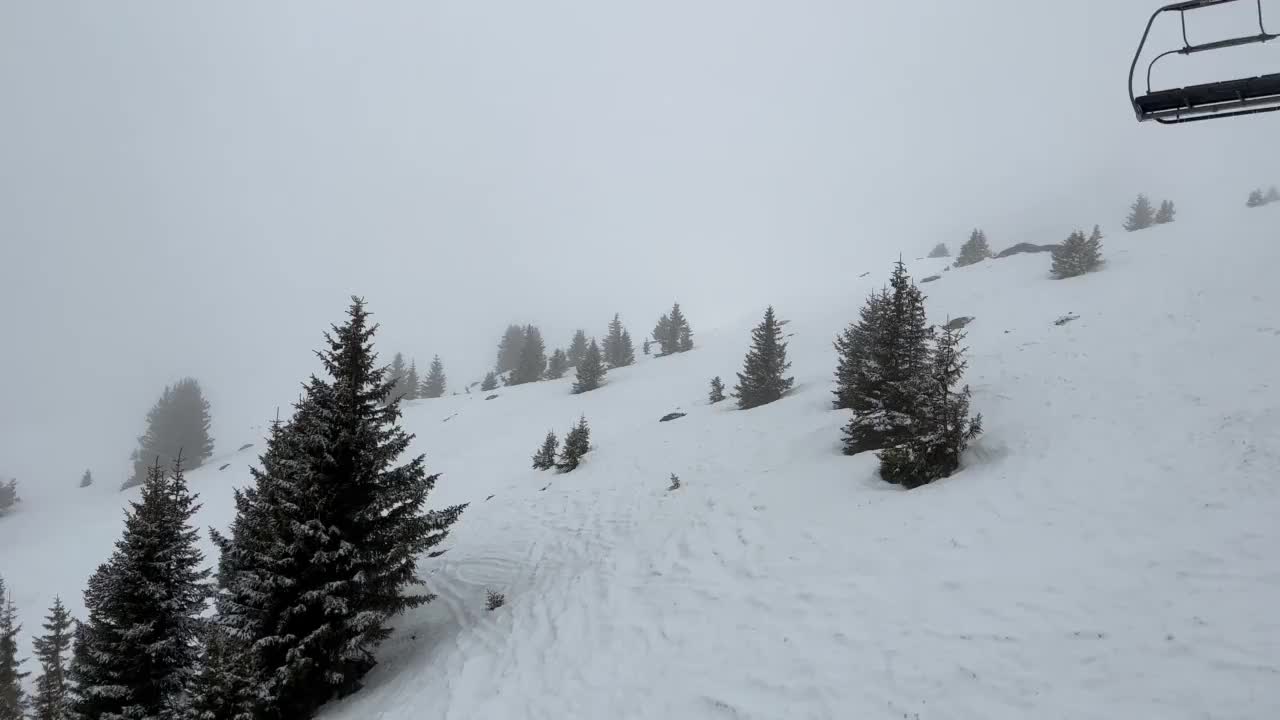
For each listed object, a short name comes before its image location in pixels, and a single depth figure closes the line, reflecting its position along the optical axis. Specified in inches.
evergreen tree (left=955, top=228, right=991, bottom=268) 2263.8
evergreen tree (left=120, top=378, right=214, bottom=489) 1929.1
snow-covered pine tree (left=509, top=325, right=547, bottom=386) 2170.3
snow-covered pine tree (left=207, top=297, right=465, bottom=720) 360.8
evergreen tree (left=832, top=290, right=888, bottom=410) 599.2
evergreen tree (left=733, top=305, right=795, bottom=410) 1099.9
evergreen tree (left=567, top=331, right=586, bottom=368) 2421.3
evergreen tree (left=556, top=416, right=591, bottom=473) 877.2
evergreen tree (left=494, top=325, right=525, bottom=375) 2694.4
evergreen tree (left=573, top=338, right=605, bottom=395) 1779.0
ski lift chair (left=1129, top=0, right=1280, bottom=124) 184.5
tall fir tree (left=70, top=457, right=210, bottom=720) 393.4
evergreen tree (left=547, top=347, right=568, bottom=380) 2201.0
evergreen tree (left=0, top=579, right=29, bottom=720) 692.9
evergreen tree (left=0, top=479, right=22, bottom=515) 1736.0
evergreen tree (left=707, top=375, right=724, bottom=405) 1258.0
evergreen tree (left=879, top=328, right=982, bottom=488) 470.6
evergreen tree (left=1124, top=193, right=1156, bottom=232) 2071.9
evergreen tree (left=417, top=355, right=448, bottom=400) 2448.3
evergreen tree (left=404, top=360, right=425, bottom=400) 2467.4
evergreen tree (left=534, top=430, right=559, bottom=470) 945.1
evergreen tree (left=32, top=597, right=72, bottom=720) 660.7
